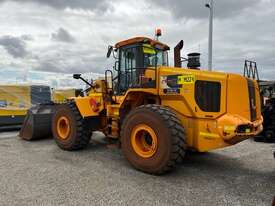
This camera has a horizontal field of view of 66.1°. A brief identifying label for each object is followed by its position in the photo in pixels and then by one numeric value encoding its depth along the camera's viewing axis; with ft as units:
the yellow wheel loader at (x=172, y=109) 11.29
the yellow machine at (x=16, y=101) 23.95
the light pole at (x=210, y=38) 26.33
